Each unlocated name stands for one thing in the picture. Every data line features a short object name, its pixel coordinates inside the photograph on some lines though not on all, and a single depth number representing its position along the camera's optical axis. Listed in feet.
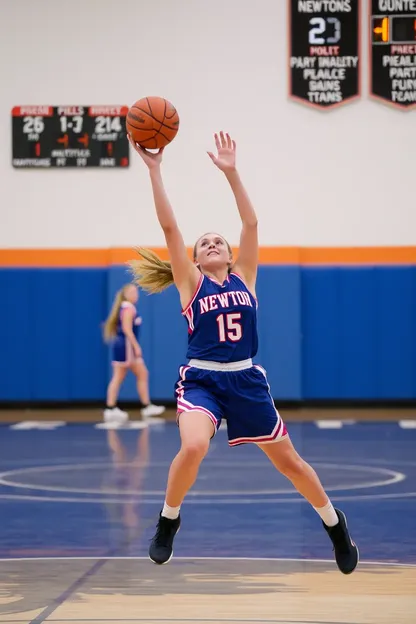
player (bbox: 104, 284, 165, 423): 77.50
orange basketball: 32.81
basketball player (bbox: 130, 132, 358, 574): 28.59
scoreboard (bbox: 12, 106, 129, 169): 87.68
